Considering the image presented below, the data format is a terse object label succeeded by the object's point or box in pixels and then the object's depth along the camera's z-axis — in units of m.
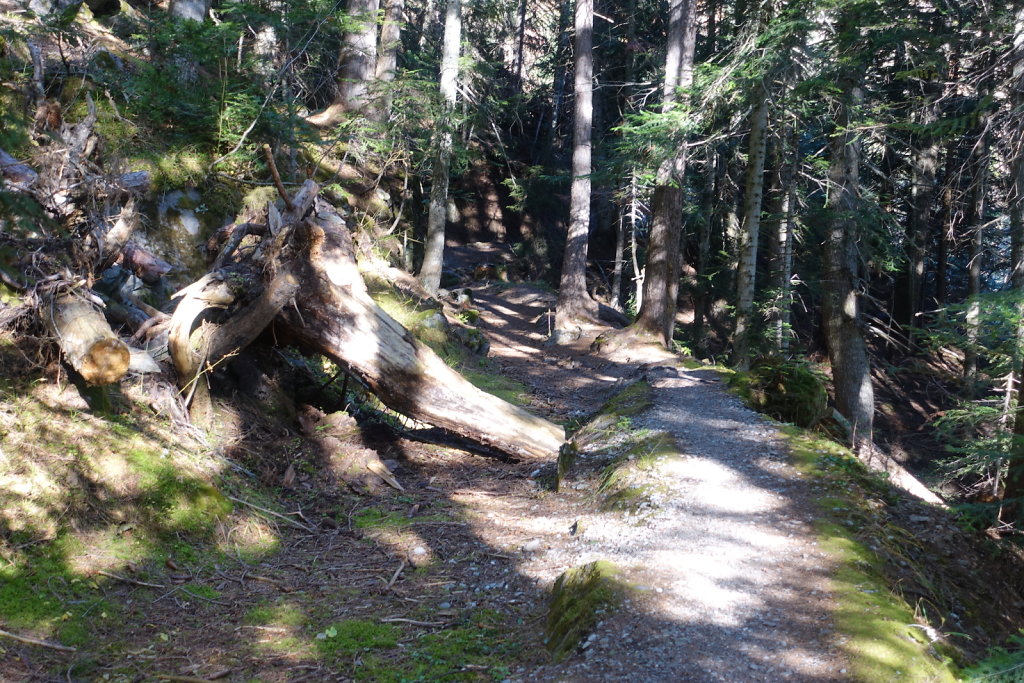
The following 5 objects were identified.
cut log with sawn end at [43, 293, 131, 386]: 5.14
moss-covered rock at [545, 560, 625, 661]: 4.00
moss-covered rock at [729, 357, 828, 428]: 9.20
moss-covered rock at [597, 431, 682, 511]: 6.15
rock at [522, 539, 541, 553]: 5.64
